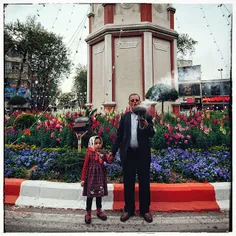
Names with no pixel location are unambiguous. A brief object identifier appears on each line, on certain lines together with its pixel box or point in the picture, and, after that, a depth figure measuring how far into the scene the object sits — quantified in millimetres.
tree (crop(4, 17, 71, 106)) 4885
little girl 2426
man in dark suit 2455
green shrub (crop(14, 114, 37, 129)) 5473
